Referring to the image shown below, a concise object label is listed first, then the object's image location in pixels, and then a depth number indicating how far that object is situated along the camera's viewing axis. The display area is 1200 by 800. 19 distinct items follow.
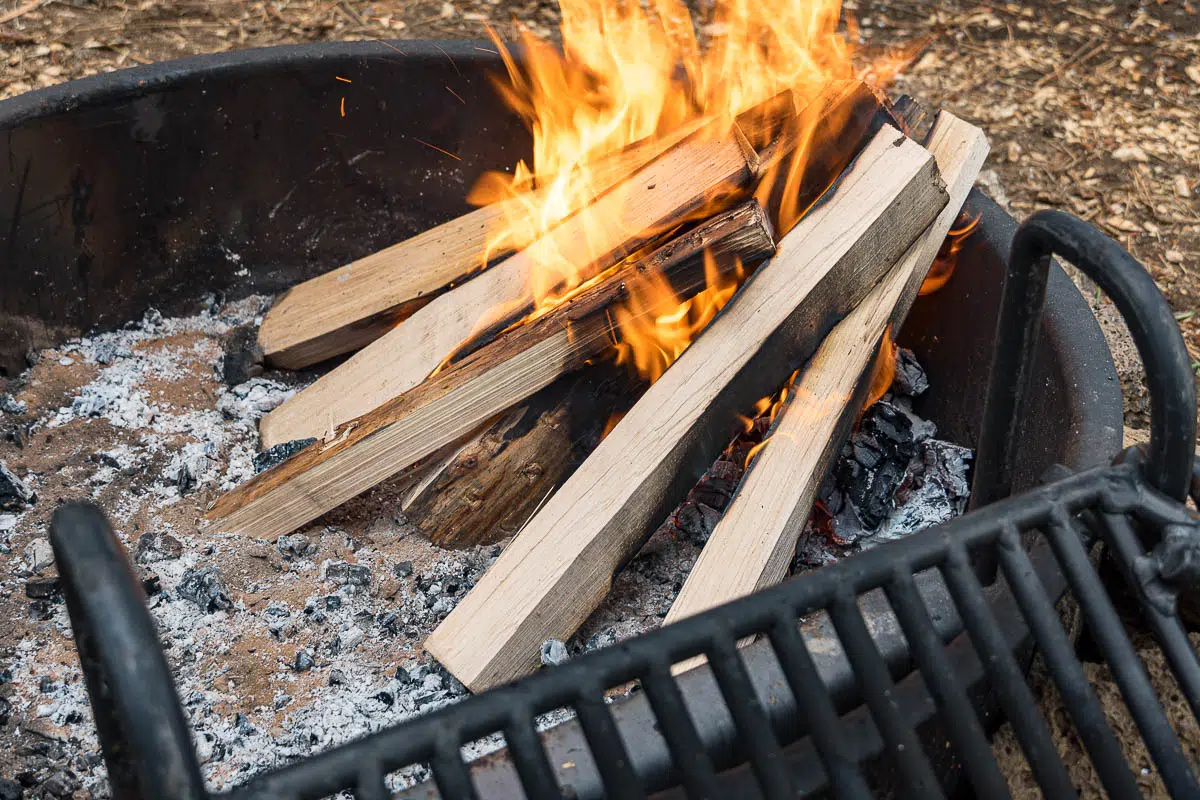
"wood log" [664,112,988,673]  1.38
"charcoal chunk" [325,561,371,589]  1.42
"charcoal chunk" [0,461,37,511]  1.46
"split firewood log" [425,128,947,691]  1.37
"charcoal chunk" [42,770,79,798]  1.29
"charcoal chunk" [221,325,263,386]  1.59
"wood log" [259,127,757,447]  1.45
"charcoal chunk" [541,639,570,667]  1.37
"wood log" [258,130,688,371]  1.56
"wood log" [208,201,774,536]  1.42
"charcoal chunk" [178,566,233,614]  1.39
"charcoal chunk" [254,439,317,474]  1.50
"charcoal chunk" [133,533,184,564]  1.42
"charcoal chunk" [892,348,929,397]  1.53
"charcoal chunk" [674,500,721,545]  1.47
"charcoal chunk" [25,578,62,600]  1.39
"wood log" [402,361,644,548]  1.44
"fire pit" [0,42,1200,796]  1.51
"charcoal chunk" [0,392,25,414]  1.53
